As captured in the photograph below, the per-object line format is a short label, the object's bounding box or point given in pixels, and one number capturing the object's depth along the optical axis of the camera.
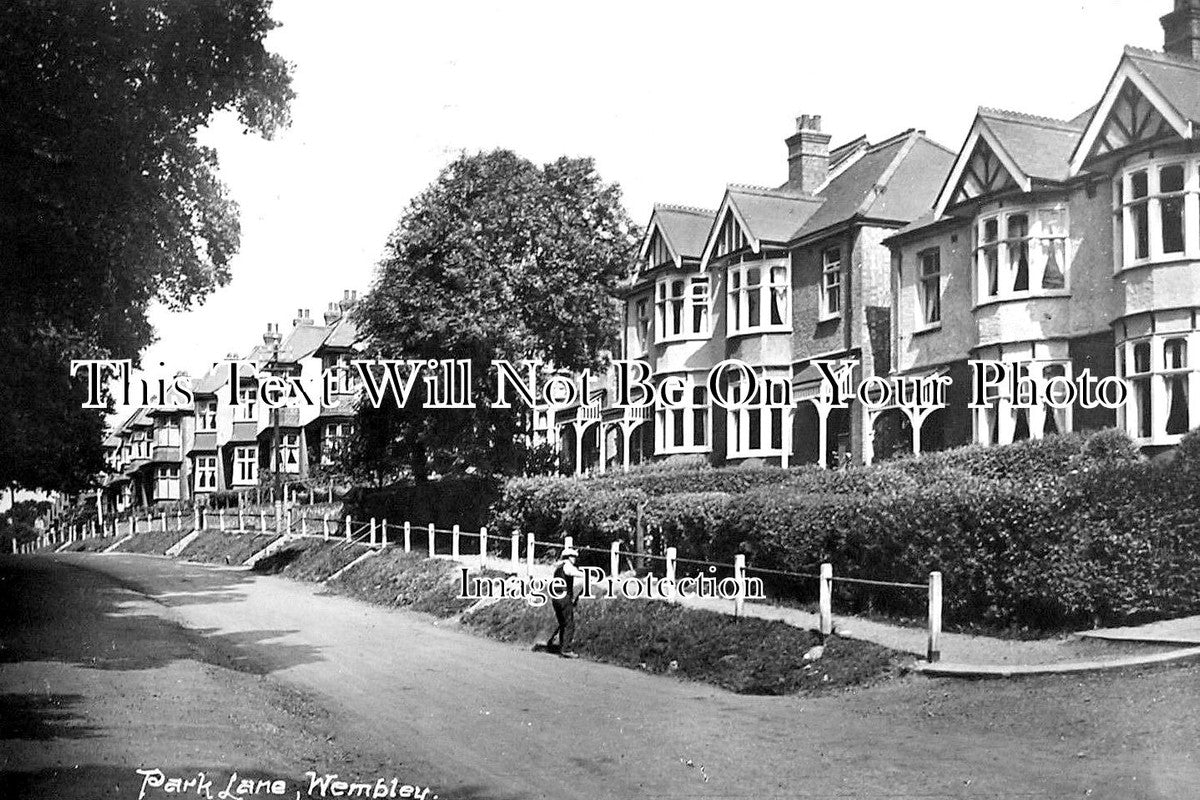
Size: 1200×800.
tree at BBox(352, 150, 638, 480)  31.92
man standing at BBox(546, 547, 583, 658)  19.72
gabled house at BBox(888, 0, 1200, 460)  22.31
